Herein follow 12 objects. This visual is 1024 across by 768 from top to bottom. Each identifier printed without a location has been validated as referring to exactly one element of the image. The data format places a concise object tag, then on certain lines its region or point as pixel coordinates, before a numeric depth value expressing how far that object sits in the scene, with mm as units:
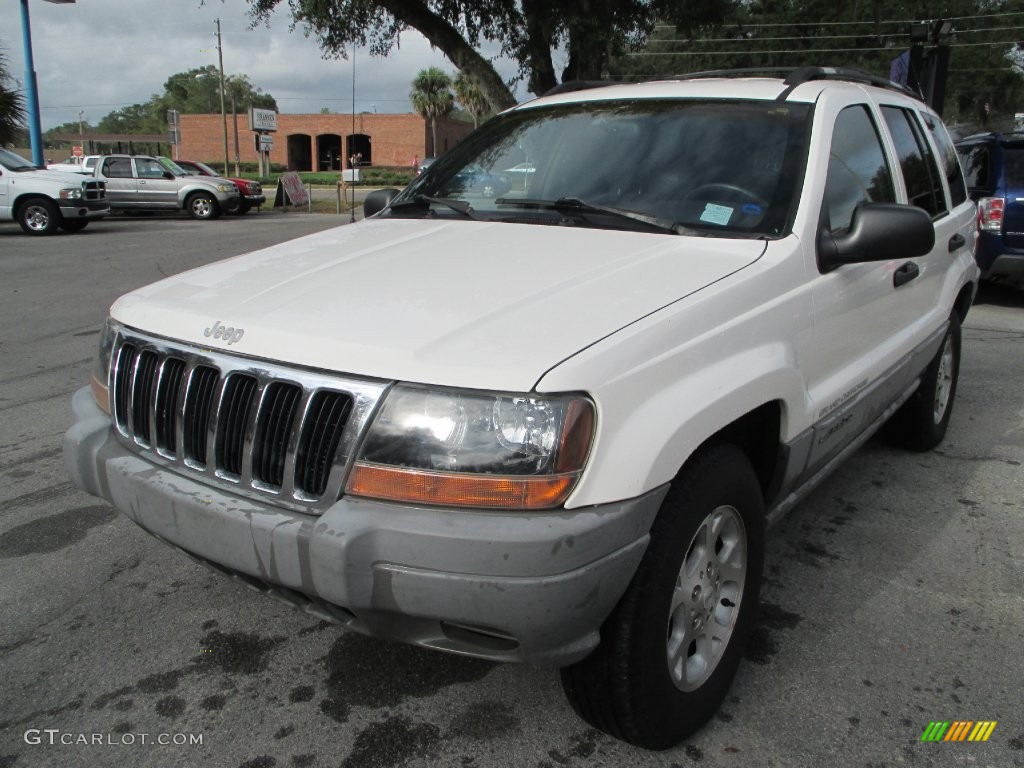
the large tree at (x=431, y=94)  55969
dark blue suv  8320
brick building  57375
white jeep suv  1844
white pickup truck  16594
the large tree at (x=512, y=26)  15125
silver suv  22141
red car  23578
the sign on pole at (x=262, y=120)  28983
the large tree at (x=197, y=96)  102688
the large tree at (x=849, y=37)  30734
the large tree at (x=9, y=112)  20906
